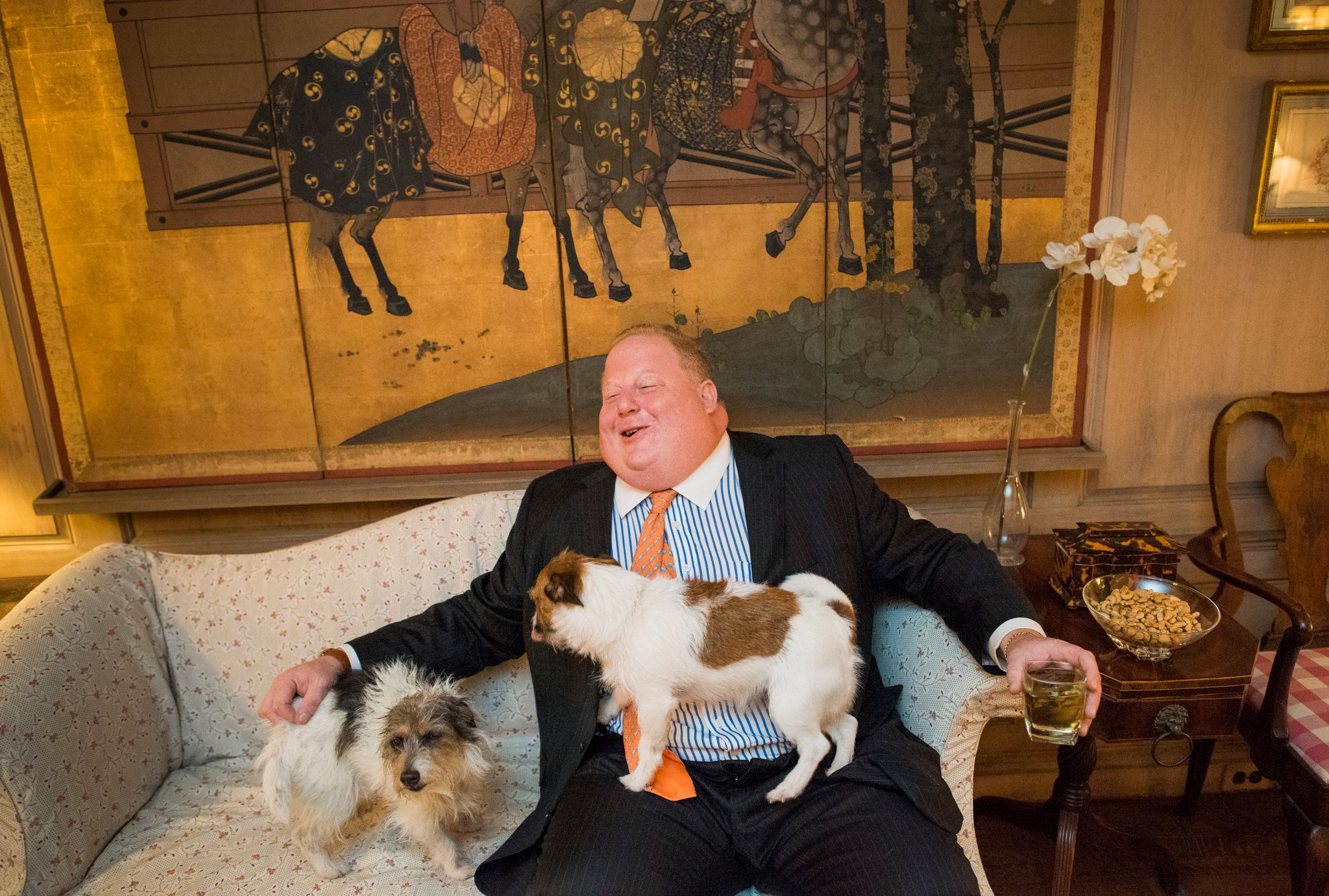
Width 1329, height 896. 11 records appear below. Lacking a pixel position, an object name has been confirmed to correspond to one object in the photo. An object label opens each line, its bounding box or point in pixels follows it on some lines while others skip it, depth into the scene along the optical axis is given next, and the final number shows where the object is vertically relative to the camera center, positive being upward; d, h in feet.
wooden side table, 6.32 -3.62
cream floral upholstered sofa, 5.95 -3.53
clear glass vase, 7.95 -2.78
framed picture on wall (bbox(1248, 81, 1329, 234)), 8.16 +0.42
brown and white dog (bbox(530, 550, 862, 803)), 5.30 -2.62
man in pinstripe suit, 5.40 -3.10
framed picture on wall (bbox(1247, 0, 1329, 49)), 7.97 +1.71
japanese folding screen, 7.81 +0.22
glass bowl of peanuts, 6.41 -3.14
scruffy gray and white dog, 5.93 -3.68
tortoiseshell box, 7.25 -2.95
